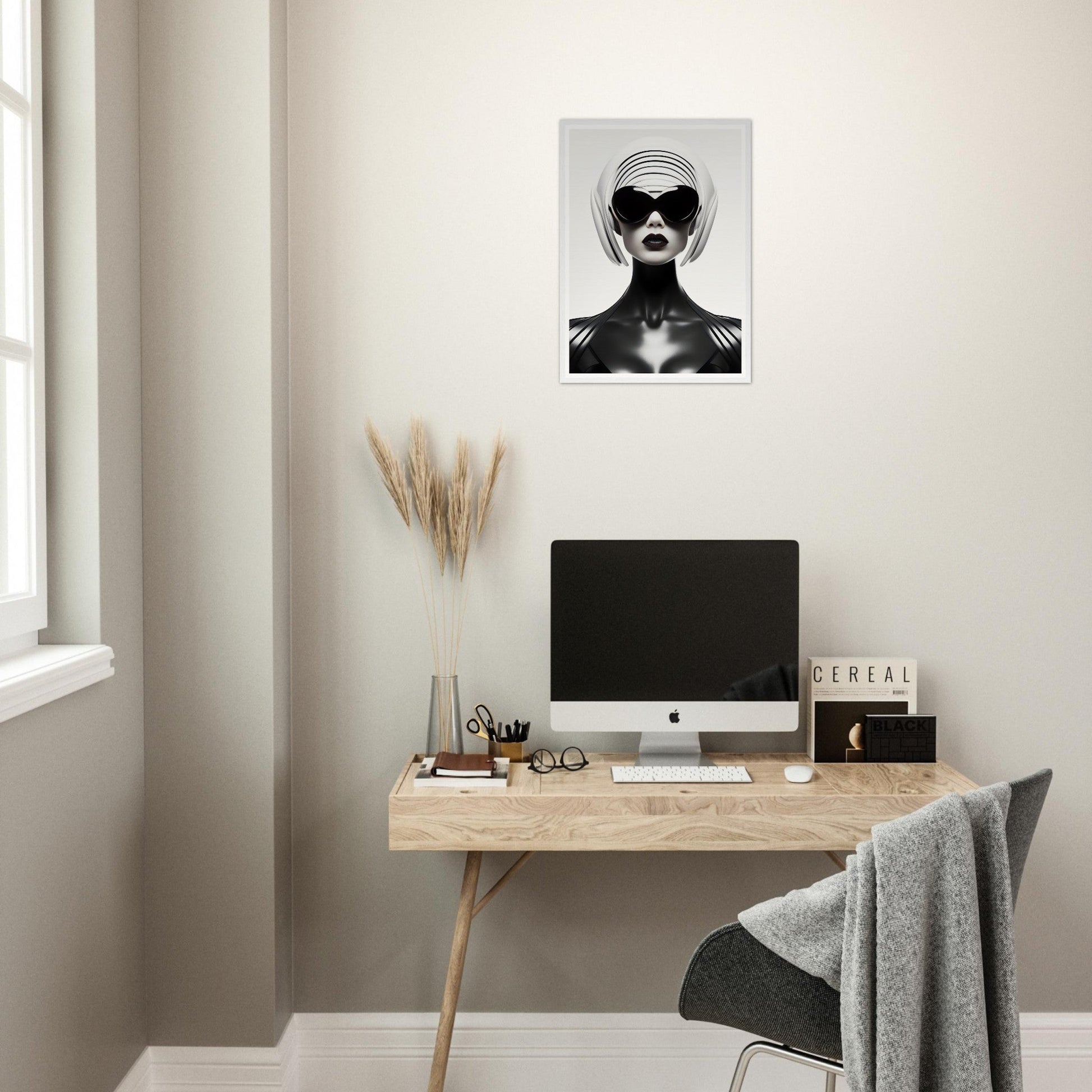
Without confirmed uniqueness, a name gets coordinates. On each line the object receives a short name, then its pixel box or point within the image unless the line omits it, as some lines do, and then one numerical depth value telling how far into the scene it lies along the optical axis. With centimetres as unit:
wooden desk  189
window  175
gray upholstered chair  152
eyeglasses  212
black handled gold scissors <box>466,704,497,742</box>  214
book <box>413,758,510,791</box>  196
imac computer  208
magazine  214
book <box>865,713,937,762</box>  212
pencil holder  215
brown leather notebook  199
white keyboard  199
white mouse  198
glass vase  213
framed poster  225
